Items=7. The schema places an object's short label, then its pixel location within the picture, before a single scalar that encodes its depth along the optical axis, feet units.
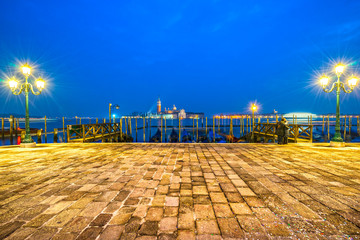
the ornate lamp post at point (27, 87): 23.10
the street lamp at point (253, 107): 55.06
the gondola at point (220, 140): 73.23
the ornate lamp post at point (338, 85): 22.50
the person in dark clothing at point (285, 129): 24.39
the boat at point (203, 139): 74.54
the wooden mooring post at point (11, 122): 52.52
